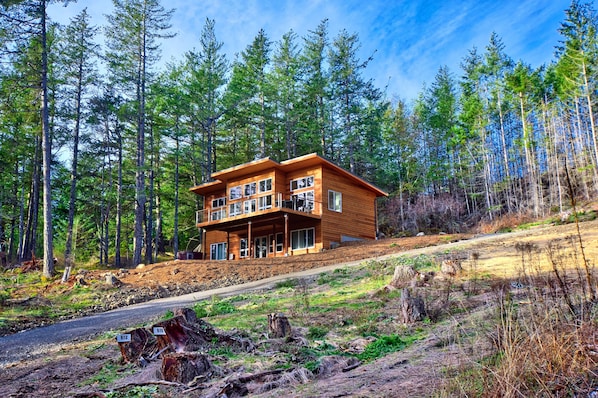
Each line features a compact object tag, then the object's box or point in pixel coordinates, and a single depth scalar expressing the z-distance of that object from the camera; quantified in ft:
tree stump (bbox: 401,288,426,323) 21.98
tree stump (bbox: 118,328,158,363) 19.98
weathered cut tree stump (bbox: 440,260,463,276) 35.09
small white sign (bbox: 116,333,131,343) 19.10
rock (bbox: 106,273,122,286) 56.59
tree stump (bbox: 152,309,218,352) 19.44
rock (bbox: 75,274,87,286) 56.65
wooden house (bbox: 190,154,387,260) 85.71
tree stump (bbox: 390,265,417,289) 34.04
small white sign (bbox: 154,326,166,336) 18.57
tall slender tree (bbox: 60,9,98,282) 92.38
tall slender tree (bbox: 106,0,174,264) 93.04
